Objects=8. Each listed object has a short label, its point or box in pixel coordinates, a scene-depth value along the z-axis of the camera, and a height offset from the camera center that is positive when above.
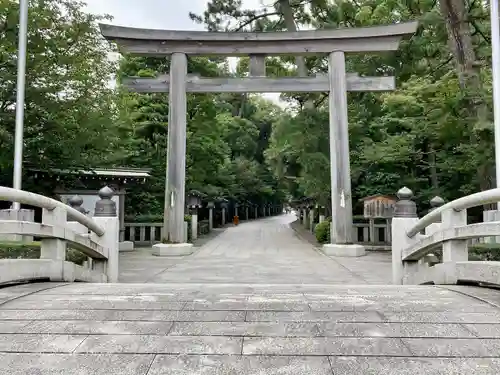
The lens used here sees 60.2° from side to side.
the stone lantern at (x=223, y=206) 30.57 +0.05
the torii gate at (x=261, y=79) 13.24 +4.06
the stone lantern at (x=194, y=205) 20.66 +0.09
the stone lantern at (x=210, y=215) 27.48 -0.56
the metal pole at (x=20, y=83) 9.49 +2.75
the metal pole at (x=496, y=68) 8.88 +2.95
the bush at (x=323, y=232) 17.64 -1.07
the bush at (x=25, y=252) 7.11 -0.76
